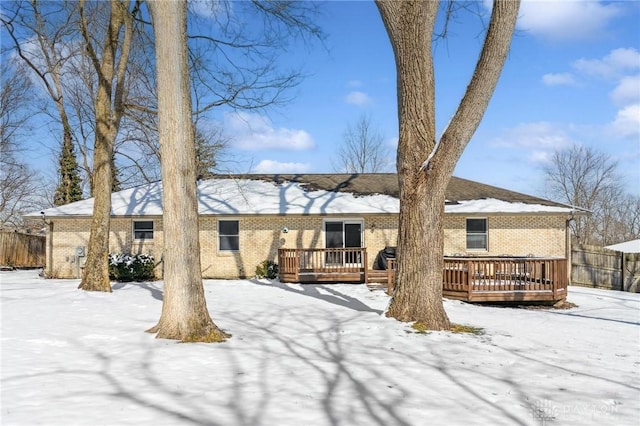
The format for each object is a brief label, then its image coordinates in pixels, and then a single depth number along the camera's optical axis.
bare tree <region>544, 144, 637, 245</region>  37.31
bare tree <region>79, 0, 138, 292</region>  12.55
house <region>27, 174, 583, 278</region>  17.16
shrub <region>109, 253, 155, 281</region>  16.33
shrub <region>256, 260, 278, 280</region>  17.11
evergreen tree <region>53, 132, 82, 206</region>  30.61
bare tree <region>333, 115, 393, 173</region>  38.06
